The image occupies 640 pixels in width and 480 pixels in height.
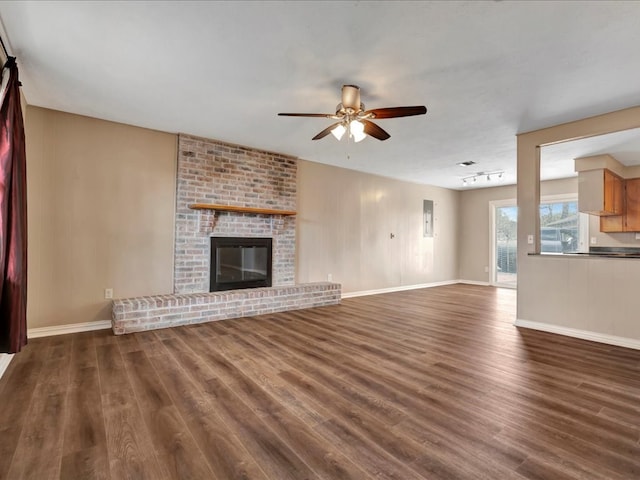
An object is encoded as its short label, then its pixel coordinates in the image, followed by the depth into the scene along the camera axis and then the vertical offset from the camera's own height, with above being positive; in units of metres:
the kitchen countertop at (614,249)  5.57 -0.07
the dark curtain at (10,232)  2.08 +0.04
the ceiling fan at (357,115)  2.70 +1.13
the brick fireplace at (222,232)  3.91 +0.14
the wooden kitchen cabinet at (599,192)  5.04 +0.89
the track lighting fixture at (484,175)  6.44 +1.45
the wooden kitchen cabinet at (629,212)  5.46 +0.59
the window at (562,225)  6.38 +0.42
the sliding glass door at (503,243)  7.79 +0.03
